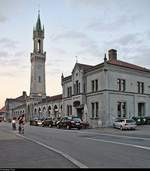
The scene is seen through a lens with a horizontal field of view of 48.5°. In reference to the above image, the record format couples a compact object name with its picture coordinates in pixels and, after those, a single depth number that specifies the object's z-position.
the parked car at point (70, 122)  21.45
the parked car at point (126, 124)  20.03
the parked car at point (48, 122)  26.70
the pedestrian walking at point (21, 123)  15.48
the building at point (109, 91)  24.83
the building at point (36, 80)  49.01
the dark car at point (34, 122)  30.78
